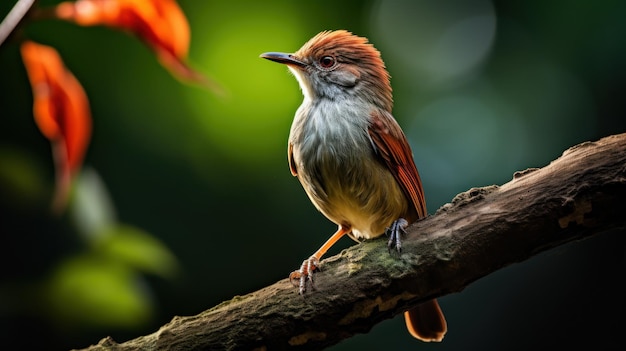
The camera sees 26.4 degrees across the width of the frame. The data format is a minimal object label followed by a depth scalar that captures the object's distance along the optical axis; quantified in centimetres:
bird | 503
